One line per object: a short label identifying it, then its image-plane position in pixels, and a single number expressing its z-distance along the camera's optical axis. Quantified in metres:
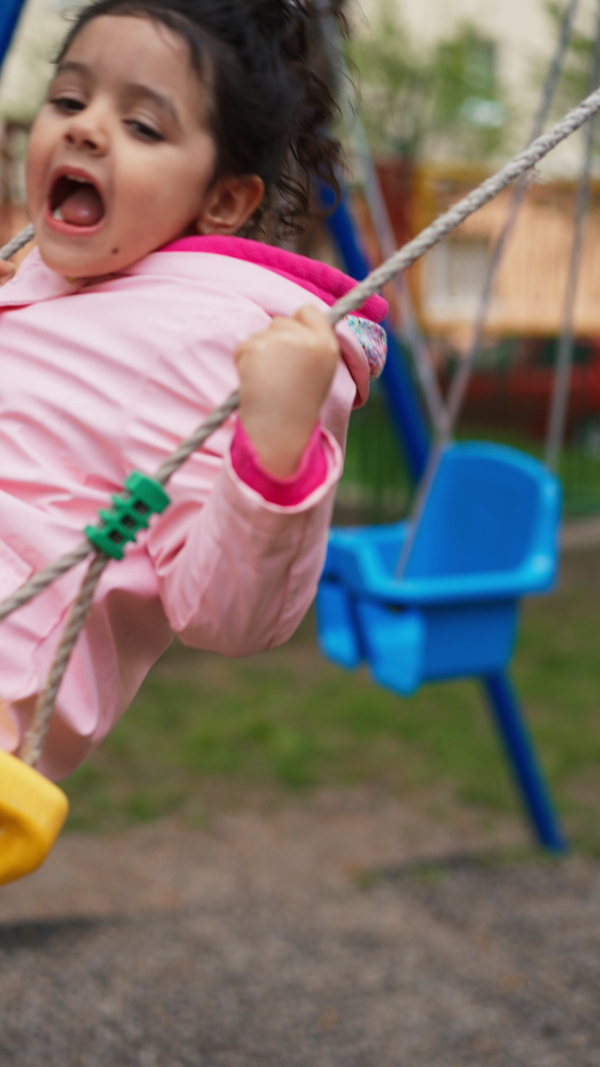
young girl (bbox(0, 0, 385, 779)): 1.35
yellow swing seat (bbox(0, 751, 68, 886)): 1.29
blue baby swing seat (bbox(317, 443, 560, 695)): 2.76
